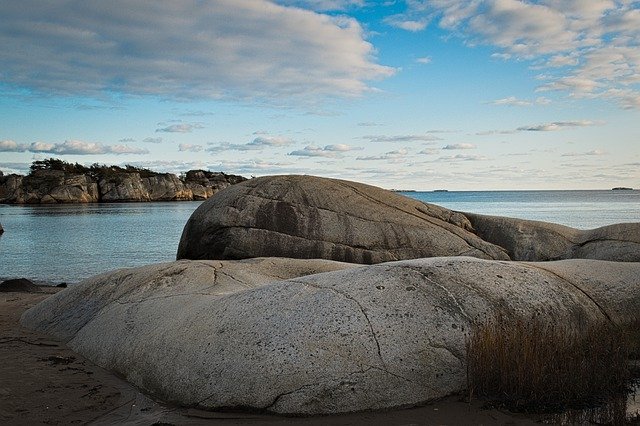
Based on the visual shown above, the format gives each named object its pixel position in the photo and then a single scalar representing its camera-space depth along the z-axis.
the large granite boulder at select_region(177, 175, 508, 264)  15.44
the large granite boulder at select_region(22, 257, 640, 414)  6.45
